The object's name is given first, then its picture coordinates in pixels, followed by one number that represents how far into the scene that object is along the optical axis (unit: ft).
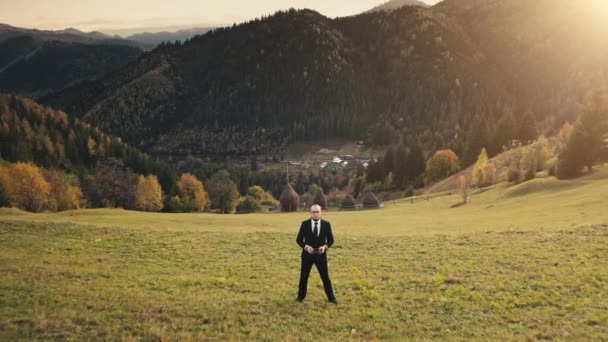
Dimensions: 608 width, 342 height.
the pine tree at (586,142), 246.27
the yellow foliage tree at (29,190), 327.67
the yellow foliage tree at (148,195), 379.00
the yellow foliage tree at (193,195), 440.04
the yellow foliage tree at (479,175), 315.68
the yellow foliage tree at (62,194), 356.59
